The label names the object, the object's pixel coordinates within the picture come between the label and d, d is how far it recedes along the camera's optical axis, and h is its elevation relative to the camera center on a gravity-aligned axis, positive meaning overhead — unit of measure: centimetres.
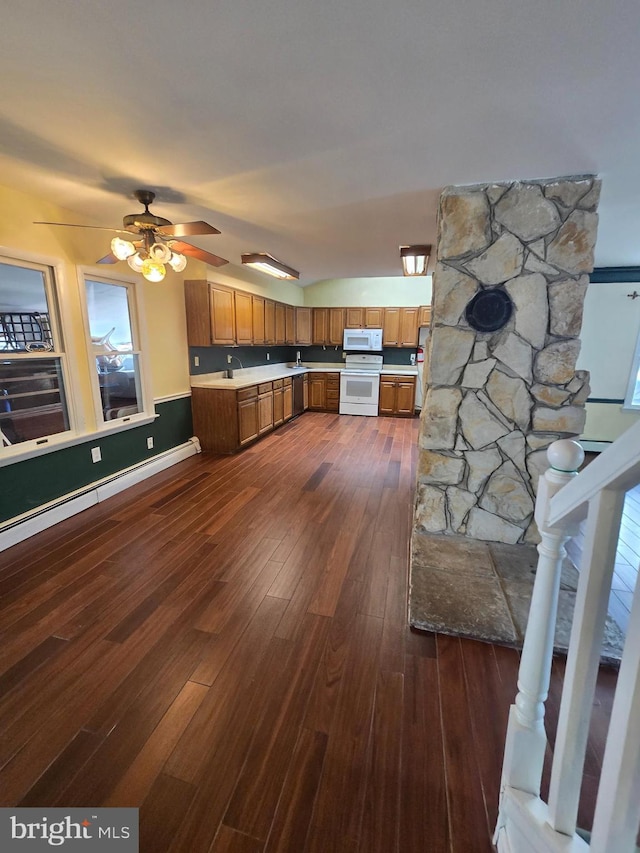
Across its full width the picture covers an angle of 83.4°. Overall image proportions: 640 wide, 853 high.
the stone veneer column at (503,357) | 224 -3
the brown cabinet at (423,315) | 704 +70
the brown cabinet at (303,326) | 746 +51
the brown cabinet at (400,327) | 714 +48
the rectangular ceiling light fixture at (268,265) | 407 +103
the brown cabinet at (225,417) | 462 -86
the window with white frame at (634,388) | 456 -45
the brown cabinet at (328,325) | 748 +53
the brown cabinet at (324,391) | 747 -83
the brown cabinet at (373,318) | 727 +66
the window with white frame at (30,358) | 259 -6
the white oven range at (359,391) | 714 -78
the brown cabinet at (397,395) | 712 -87
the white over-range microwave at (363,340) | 722 +22
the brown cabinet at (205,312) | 435 +47
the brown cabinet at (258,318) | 559 +50
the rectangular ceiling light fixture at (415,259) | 357 +97
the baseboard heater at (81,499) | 267 -129
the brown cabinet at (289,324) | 694 +52
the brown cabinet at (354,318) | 735 +67
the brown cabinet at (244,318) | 510 +47
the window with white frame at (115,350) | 329 +0
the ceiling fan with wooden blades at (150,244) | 229 +68
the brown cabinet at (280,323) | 650 +51
